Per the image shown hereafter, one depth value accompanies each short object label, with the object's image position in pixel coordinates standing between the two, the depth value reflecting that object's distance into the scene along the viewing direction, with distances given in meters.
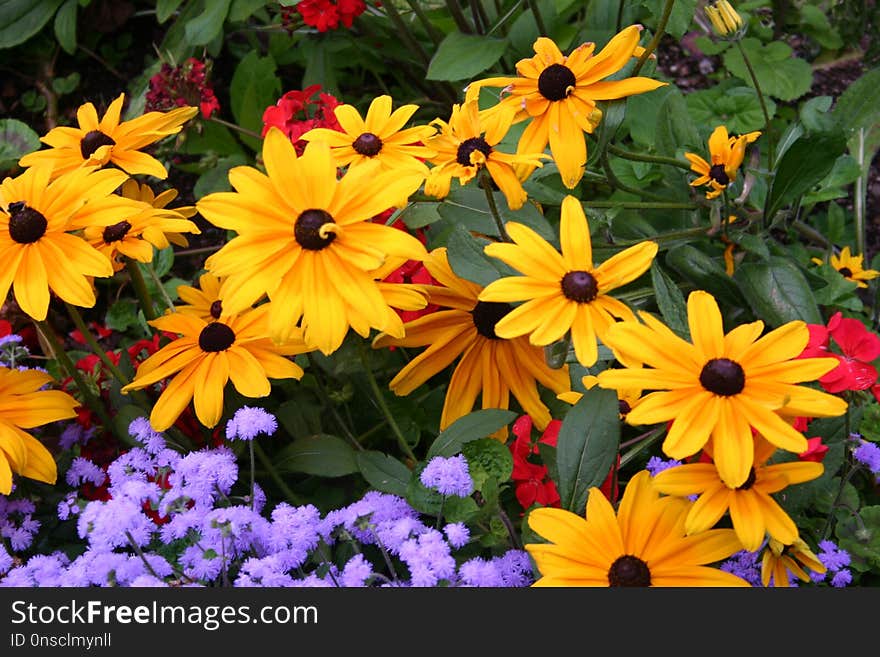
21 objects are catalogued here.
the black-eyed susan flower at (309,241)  1.04
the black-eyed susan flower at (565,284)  1.03
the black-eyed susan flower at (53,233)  1.12
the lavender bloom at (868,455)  1.22
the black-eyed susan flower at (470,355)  1.28
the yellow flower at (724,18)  1.44
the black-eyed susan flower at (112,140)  1.33
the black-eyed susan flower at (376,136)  1.31
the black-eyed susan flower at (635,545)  0.99
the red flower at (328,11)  1.83
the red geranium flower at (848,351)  1.13
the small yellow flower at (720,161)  1.38
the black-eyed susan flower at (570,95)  1.23
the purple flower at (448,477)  1.08
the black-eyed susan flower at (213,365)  1.20
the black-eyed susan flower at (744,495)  0.95
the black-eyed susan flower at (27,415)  1.17
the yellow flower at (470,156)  1.16
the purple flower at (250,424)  1.14
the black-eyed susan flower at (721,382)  0.92
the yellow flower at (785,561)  0.99
